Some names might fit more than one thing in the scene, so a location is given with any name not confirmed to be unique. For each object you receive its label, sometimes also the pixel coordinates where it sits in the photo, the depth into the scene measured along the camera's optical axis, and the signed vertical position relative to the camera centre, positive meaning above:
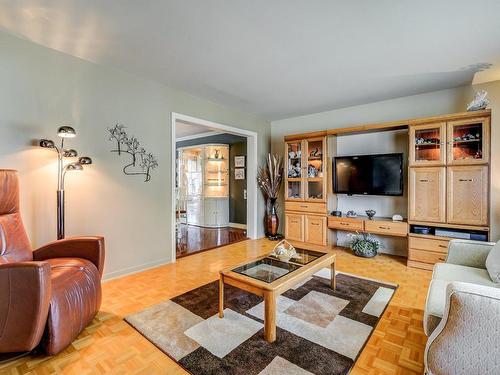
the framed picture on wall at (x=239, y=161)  6.84 +0.63
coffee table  1.91 -0.77
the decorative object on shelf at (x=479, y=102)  3.22 +1.03
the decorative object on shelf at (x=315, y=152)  4.70 +0.59
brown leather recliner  1.58 -0.69
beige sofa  1.20 -0.73
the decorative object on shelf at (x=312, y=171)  4.71 +0.25
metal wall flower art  3.24 +0.43
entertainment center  3.28 -0.01
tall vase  5.34 -0.78
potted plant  4.05 -0.98
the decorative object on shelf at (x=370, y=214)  4.18 -0.48
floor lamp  2.51 +0.24
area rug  1.69 -1.16
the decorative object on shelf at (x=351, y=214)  4.42 -0.51
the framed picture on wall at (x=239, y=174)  6.88 +0.30
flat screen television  3.97 +0.16
